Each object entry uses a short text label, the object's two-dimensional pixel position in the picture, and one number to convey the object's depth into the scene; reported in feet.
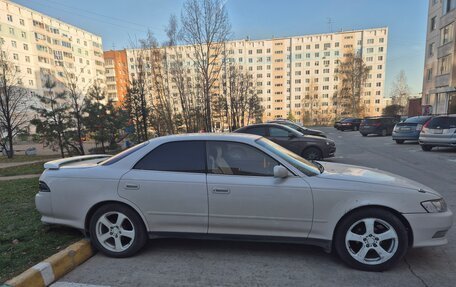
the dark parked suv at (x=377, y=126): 72.59
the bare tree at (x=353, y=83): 203.43
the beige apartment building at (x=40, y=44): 188.14
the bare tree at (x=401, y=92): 233.96
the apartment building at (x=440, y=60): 100.07
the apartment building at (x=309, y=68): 282.36
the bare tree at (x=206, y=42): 48.44
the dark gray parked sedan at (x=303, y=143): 30.37
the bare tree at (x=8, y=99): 56.59
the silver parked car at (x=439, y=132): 36.01
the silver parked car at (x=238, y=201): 9.57
